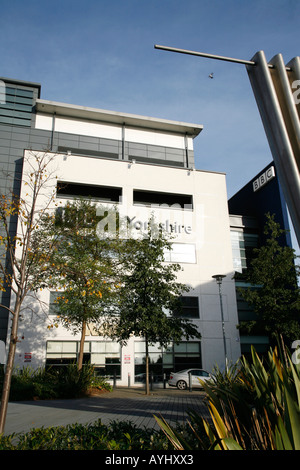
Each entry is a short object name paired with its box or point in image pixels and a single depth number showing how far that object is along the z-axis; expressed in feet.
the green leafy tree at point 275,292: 74.28
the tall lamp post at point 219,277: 78.76
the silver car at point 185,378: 79.77
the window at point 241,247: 115.65
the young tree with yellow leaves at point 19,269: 23.33
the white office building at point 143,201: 93.40
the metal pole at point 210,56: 11.24
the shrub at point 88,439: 13.64
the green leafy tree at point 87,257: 65.36
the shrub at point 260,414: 9.29
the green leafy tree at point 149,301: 61.57
